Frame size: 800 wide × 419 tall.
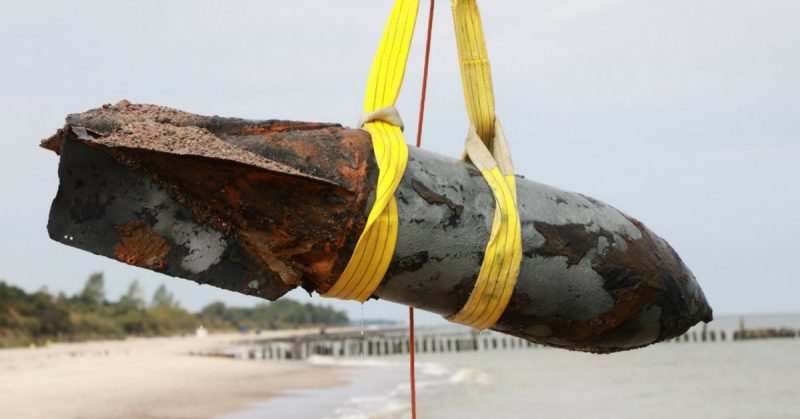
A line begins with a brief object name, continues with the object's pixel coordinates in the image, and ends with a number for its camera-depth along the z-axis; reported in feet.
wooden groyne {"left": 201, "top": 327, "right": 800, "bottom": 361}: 164.55
